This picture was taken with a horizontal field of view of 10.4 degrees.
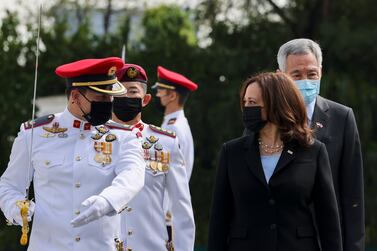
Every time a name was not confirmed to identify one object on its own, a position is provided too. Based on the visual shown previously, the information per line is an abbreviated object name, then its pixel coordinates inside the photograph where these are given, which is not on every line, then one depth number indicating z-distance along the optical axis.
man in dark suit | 11.03
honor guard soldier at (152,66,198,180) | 18.34
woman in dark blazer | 9.78
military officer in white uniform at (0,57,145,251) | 10.11
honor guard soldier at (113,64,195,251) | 12.86
